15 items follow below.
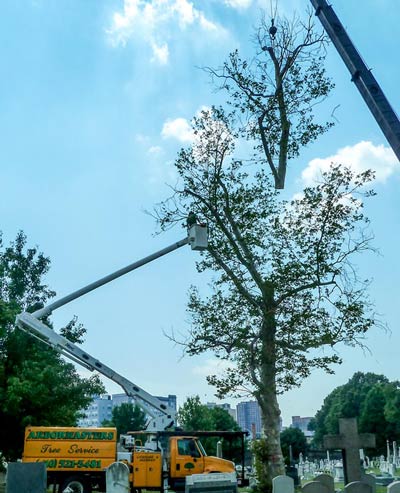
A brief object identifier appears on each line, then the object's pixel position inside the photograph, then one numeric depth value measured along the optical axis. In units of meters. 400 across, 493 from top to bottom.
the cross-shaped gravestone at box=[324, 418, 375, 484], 19.34
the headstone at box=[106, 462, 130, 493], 13.61
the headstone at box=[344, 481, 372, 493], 14.23
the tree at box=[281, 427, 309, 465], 86.81
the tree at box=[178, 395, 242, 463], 57.59
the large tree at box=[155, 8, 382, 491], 22.03
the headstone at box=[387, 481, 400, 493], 13.28
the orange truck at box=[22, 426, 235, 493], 20.20
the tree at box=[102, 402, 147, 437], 70.69
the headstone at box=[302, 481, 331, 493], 14.63
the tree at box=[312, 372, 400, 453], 72.56
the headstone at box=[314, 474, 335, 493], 18.61
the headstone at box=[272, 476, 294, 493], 15.84
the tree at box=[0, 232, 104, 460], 23.72
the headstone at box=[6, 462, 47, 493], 11.01
